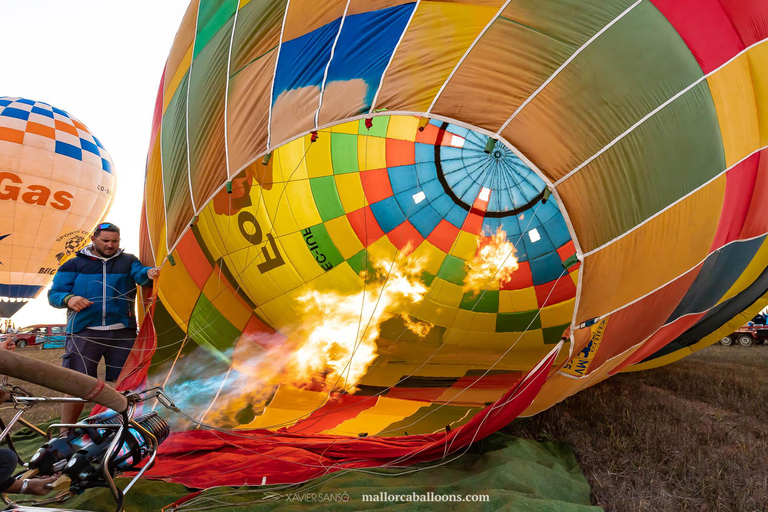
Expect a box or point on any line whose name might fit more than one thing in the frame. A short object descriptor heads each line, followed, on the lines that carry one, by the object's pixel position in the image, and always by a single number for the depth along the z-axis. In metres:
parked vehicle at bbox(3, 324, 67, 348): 9.23
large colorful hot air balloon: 1.83
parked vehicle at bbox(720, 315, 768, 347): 8.73
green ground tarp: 1.71
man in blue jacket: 2.47
